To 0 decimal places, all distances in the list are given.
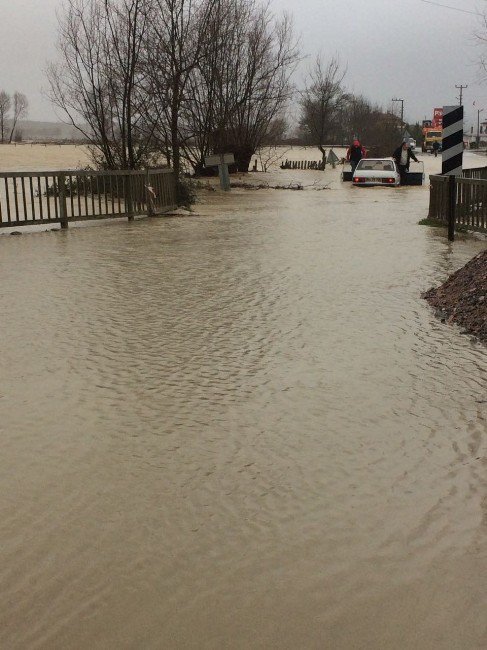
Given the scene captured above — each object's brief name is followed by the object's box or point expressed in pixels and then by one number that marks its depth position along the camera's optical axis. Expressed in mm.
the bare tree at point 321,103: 70625
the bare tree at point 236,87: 36094
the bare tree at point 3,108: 166150
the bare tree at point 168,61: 25641
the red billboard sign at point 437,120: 115050
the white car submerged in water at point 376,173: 33844
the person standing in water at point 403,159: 35844
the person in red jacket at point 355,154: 40647
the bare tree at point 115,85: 23781
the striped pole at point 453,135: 13547
